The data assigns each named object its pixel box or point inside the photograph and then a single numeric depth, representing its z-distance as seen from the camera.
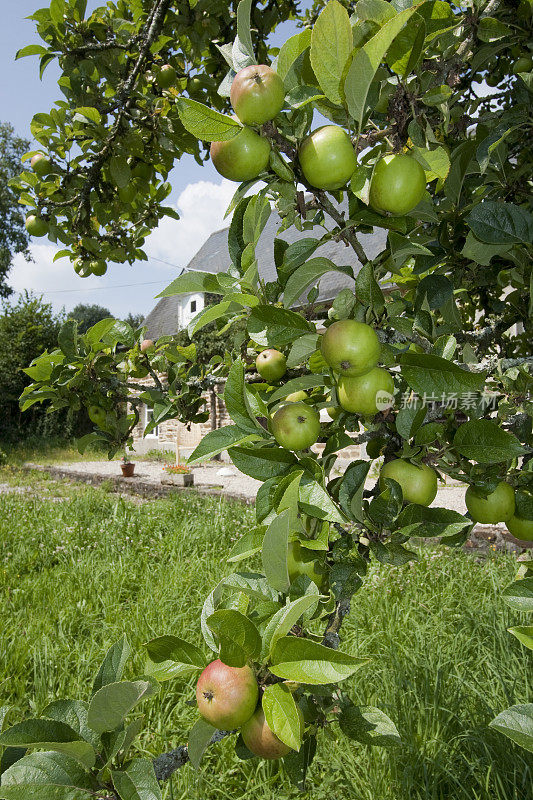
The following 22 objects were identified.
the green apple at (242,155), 0.66
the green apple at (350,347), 0.71
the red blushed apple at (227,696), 0.64
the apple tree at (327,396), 0.65
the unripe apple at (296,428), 0.81
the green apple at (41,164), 2.32
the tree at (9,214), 21.83
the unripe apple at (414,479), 0.85
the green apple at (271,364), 1.09
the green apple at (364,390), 0.77
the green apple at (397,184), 0.68
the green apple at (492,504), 0.98
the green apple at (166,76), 2.71
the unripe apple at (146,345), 1.96
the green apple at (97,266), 2.52
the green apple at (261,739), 0.64
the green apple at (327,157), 0.67
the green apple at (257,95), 0.64
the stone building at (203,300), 12.68
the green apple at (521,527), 1.04
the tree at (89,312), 53.86
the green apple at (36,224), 2.33
